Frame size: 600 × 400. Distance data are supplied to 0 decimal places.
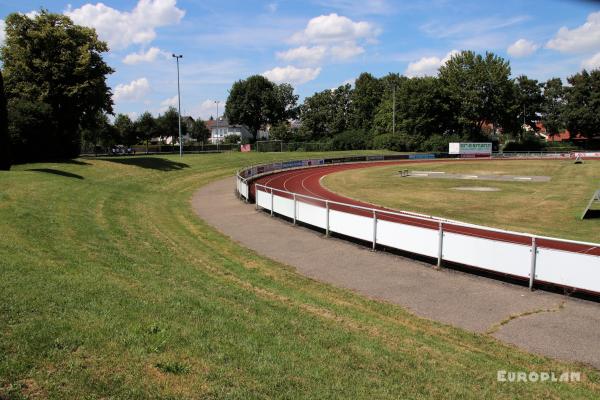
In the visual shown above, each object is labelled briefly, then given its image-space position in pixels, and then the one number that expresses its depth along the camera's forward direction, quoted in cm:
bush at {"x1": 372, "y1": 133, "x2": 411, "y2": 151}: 8894
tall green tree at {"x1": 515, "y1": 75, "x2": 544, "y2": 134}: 11612
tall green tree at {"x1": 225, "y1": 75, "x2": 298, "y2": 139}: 11988
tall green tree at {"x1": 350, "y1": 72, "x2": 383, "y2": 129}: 11925
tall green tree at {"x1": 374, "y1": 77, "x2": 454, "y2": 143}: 9462
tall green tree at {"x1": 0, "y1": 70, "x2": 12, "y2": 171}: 2956
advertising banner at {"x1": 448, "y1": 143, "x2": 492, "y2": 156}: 8194
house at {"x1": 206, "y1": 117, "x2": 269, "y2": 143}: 17112
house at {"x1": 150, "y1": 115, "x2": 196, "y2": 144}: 13400
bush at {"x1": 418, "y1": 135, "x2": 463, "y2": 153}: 8838
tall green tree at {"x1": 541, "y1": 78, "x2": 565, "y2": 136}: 10581
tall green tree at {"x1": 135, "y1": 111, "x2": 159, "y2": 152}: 11519
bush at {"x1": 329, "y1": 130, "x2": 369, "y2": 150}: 9356
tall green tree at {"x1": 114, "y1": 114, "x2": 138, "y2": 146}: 11200
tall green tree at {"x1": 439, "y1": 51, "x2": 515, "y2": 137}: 9456
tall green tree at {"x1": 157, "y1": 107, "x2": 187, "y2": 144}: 11999
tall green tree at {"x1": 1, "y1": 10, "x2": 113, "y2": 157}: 4134
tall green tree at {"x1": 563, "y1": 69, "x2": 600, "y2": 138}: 9562
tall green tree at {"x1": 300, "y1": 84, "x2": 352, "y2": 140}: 12106
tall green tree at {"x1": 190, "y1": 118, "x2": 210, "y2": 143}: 13575
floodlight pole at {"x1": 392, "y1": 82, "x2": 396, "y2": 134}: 9288
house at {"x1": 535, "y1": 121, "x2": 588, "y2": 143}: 10331
